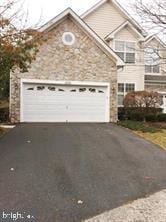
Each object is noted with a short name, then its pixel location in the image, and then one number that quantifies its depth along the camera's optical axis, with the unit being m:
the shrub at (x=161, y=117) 12.54
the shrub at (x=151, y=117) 12.26
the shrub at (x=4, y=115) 10.98
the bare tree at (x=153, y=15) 9.01
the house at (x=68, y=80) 10.89
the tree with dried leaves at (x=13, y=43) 7.06
